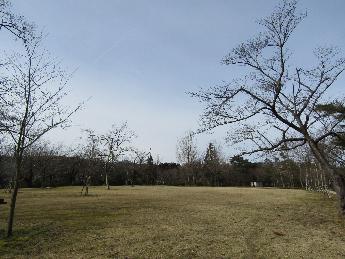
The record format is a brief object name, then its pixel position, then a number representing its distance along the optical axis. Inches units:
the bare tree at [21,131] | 475.8
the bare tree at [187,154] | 3205.5
